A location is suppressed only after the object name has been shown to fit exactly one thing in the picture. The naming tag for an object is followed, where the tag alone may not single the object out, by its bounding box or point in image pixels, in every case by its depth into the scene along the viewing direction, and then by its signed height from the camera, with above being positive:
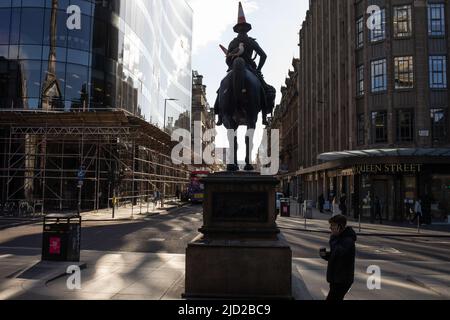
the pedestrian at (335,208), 27.94 -1.18
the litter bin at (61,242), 11.08 -1.48
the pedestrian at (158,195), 39.97 -0.79
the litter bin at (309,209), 31.41 -1.47
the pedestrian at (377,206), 29.20 -1.04
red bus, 51.53 -0.02
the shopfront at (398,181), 29.64 +0.76
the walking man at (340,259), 5.52 -0.90
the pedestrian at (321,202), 40.62 -1.15
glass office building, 34.16 +11.12
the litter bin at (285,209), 33.09 -1.53
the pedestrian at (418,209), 25.73 -1.07
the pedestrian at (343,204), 33.06 -1.07
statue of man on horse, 8.71 +2.07
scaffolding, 30.69 +2.79
